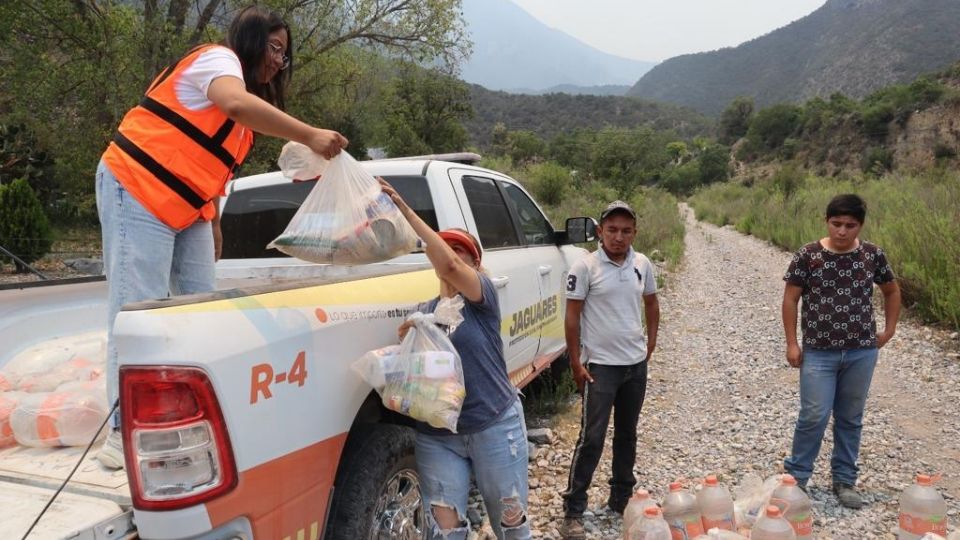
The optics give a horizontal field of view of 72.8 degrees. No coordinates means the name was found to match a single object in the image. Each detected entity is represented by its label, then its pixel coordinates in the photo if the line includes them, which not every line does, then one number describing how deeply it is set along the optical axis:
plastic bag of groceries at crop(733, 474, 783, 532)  3.07
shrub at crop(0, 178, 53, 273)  11.87
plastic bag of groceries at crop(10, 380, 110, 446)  2.21
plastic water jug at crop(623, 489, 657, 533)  2.80
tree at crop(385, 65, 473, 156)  34.22
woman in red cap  2.48
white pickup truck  1.69
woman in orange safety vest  2.32
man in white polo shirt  3.46
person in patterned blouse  3.70
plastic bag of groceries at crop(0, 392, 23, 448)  2.31
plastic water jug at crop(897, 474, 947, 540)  2.91
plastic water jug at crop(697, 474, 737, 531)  2.93
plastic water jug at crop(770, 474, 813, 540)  2.88
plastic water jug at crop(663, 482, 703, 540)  2.93
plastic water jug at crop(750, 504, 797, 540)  2.57
